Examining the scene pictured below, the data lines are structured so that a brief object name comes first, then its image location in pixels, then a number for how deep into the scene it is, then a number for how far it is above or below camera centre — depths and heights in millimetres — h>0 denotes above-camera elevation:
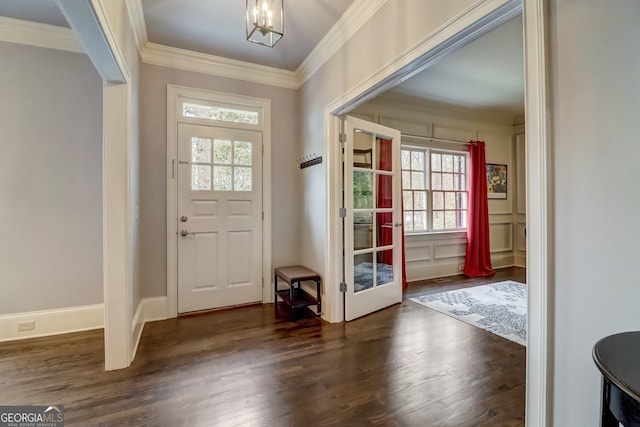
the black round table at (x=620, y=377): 662 -380
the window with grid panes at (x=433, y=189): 4457 +406
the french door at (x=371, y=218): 2904 -28
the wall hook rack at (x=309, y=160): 3093 +622
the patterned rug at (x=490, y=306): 2689 -1005
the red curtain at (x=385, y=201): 3186 +159
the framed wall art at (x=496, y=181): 5094 +590
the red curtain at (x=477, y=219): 4656 -68
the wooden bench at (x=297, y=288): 2953 -765
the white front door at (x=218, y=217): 3086 -4
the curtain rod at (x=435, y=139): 4266 +1158
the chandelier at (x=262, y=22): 1586 +1073
